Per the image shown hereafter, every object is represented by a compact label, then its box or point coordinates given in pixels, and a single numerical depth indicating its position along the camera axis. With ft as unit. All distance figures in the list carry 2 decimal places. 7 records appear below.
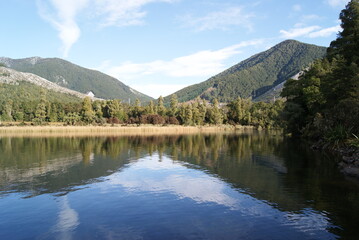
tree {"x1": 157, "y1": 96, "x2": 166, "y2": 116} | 407.17
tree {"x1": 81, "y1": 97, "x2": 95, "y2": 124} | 342.85
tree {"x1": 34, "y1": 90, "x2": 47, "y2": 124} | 332.06
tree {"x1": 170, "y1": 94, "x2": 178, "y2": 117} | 401.74
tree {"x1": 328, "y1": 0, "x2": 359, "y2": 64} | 130.64
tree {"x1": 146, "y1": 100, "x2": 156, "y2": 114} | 386.65
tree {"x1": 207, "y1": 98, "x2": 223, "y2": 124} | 406.82
